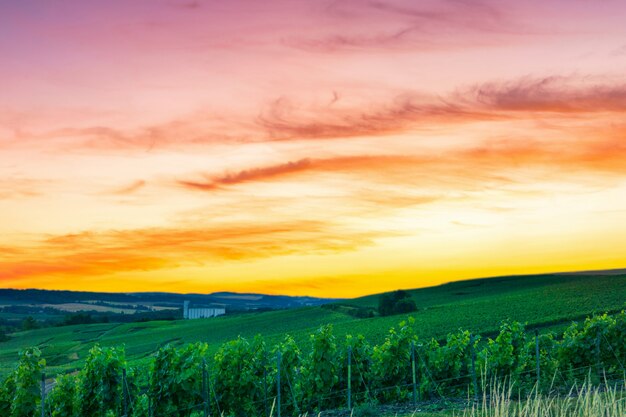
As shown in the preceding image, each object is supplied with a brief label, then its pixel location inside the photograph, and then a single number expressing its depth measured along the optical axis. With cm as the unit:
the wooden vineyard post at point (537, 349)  1885
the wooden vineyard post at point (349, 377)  1697
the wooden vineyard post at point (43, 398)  1584
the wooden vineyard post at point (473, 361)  1815
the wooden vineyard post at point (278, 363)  1618
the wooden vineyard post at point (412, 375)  1741
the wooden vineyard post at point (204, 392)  1631
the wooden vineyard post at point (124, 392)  1695
